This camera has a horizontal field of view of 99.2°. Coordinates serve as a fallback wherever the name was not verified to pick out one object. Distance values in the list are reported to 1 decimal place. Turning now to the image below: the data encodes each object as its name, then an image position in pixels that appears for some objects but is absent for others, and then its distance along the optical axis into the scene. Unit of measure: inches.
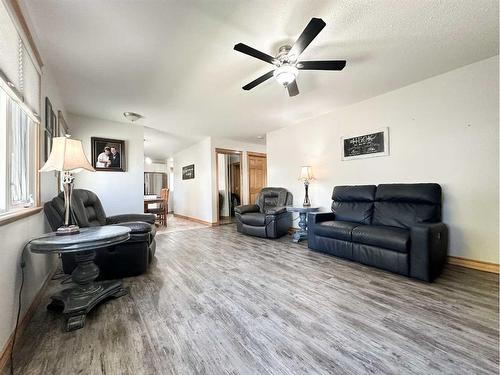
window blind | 52.8
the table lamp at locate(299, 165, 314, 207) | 160.7
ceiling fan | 68.1
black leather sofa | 86.8
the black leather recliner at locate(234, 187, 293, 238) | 162.1
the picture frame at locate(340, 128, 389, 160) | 129.0
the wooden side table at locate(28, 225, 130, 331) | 57.3
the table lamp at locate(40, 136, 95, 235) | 67.5
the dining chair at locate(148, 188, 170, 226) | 231.6
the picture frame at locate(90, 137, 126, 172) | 160.4
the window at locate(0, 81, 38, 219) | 55.5
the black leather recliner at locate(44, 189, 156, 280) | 88.3
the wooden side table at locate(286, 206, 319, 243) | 151.3
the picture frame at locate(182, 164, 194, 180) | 263.9
